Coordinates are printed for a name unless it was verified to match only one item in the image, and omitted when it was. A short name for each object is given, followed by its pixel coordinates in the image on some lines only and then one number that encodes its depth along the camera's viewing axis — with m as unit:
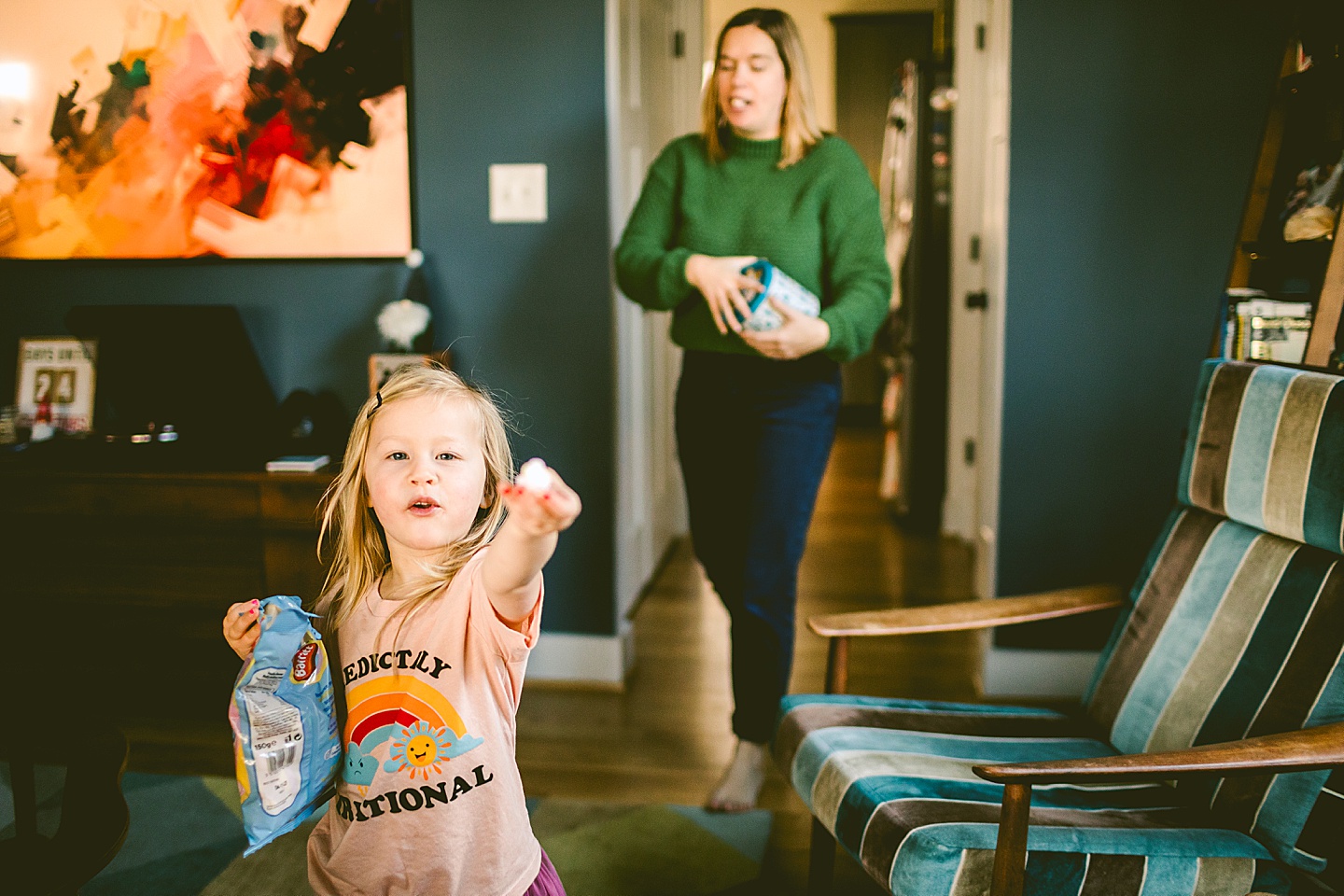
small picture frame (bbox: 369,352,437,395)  2.40
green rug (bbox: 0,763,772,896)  1.73
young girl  0.96
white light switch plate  2.49
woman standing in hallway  1.83
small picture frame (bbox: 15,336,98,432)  2.66
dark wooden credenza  2.27
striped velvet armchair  1.13
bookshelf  1.77
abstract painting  2.50
